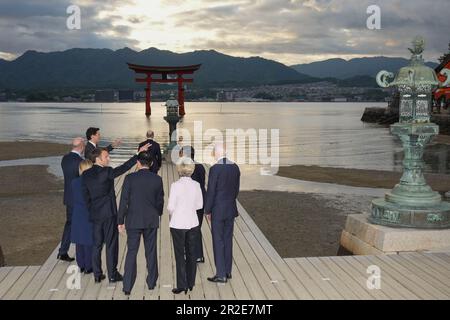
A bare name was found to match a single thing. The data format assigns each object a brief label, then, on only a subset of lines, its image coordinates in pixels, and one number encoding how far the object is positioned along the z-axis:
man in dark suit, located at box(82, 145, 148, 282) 6.01
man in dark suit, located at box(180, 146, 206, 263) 7.16
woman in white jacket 5.83
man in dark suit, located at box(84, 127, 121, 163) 7.66
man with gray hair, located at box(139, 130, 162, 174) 11.22
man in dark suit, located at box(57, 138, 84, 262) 7.11
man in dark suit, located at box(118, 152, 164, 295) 5.73
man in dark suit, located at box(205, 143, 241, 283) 6.12
